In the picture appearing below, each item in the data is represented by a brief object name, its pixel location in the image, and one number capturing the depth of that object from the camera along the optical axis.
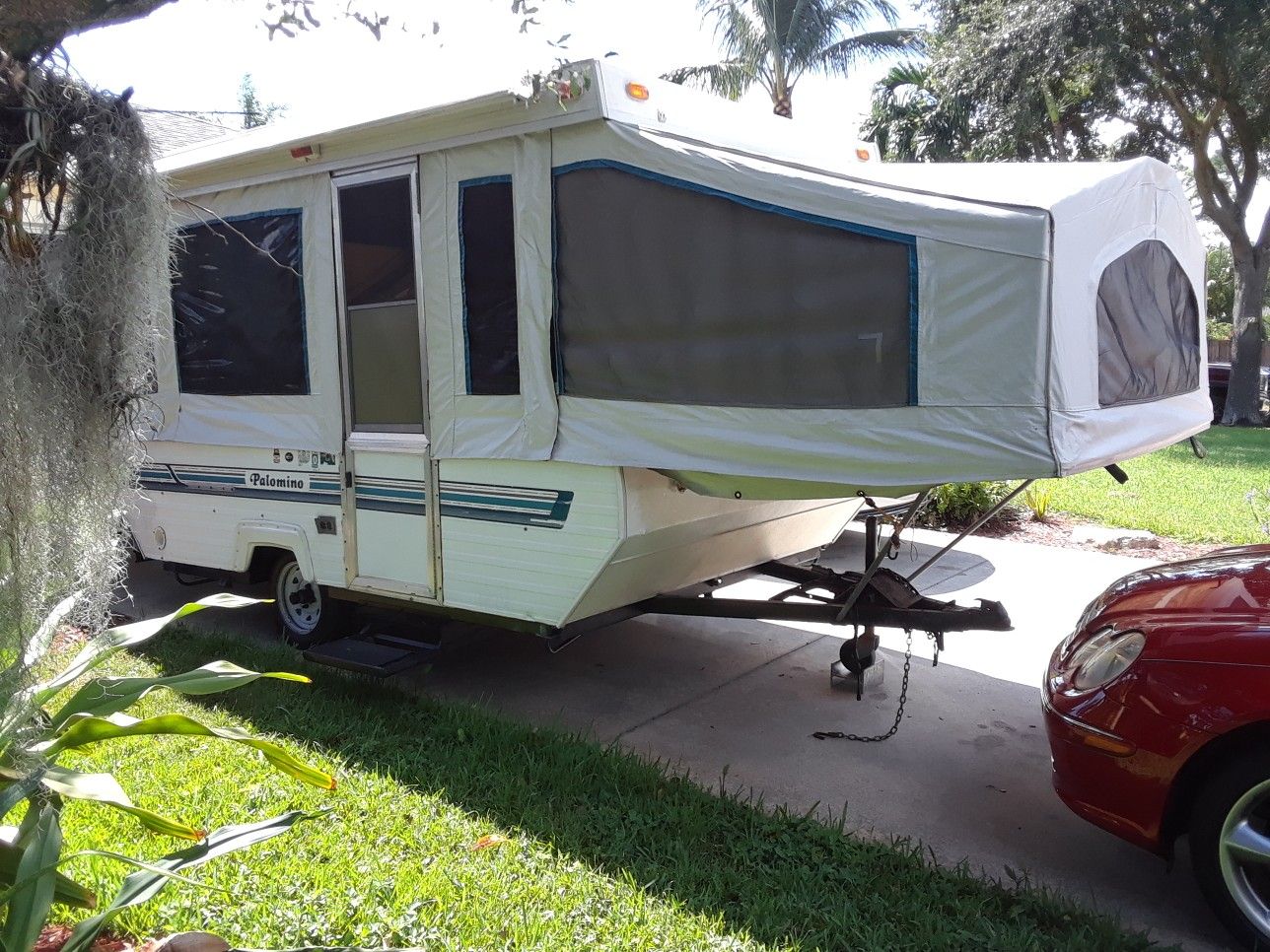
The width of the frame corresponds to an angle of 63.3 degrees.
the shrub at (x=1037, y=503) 9.78
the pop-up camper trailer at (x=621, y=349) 3.79
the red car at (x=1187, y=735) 3.12
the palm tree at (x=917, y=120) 21.14
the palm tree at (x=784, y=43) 21.55
